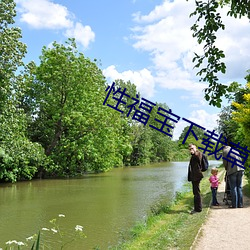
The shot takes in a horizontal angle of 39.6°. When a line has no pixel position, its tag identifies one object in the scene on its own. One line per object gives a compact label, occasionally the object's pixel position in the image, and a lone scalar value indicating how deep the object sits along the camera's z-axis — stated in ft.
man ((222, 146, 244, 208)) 33.55
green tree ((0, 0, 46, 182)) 64.49
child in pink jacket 34.97
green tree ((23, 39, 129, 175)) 91.66
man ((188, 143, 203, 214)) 33.17
